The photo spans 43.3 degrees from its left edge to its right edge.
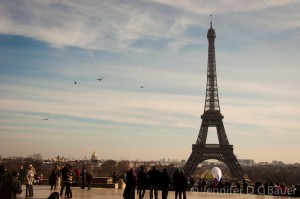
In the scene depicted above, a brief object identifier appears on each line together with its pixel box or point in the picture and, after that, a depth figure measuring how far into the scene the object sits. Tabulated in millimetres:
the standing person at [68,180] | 16781
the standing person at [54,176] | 21670
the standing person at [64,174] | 17000
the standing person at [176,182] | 16908
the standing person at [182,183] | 16922
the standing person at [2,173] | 17438
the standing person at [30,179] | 17750
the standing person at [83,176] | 23961
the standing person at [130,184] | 15047
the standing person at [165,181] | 16141
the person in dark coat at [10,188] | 10751
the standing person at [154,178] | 16266
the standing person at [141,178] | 17266
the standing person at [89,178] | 23617
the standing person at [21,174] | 18234
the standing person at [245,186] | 25694
